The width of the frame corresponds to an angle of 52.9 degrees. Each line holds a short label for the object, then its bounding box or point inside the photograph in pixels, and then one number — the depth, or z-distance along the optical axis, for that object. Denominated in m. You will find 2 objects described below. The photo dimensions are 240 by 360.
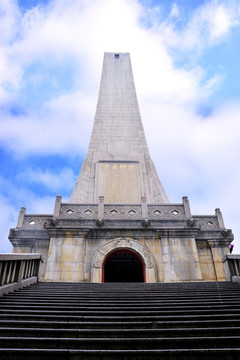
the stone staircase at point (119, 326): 2.90
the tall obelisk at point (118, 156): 14.98
